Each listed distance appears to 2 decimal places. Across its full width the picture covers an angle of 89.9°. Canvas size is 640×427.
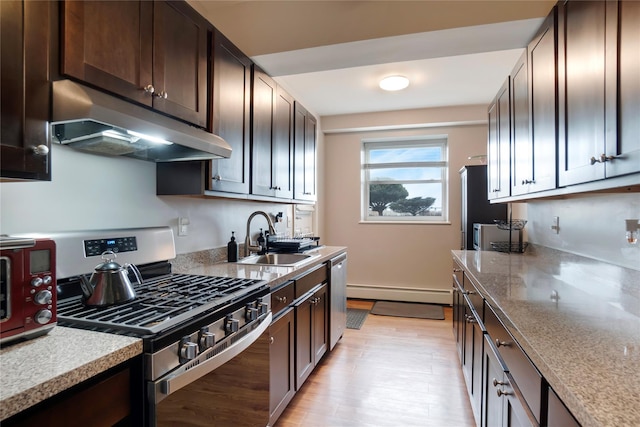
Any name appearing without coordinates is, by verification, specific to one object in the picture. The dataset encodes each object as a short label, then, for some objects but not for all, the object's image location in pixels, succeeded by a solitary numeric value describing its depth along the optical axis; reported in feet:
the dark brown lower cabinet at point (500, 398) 3.19
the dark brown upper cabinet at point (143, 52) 3.53
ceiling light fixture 10.70
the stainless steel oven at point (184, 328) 3.07
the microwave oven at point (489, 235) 9.96
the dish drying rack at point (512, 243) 9.26
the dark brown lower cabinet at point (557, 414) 2.20
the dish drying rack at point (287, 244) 8.92
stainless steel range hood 3.26
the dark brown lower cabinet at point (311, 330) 6.80
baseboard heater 14.44
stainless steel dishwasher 9.09
